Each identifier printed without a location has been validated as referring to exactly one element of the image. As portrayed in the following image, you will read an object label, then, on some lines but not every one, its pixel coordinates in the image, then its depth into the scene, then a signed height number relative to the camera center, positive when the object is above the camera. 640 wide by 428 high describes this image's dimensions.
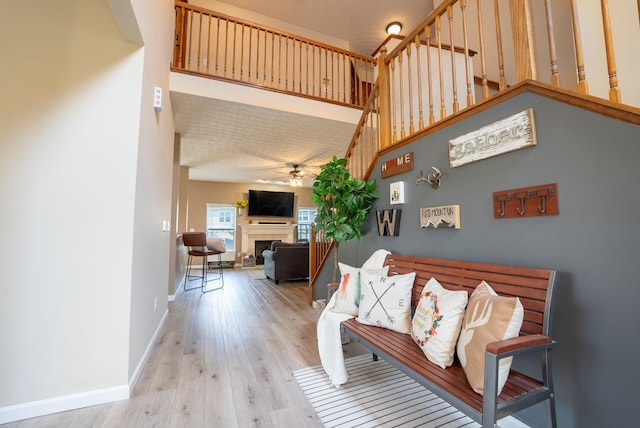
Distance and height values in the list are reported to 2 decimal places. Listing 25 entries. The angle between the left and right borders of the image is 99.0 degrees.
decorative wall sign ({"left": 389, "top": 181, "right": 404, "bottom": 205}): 2.39 +0.36
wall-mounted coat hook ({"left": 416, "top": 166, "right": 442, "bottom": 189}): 2.04 +0.41
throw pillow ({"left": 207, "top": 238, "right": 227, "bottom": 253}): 5.71 -0.22
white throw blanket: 1.95 -0.84
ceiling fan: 6.44 +1.39
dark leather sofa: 5.63 -0.57
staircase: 1.39 +1.49
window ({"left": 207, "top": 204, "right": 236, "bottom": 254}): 8.63 +0.37
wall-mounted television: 8.77 +1.00
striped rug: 1.61 -1.11
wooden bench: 1.07 -0.66
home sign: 2.34 +0.61
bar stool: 4.85 -0.18
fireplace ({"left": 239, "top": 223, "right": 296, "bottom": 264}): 8.69 -0.03
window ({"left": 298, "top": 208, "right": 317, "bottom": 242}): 9.70 +0.45
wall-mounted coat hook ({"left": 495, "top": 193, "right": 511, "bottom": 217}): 1.56 +0.18
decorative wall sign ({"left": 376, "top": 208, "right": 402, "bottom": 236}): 2.46 +0.10
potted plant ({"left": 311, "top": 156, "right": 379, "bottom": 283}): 2.83 +0.36
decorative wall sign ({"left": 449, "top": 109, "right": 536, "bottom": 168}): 1.46 +0.55
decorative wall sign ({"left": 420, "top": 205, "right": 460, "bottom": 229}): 1.89 +0.11
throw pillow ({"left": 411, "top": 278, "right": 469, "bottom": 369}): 1.43 -0.51
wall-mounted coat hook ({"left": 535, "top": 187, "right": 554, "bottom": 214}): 1.37 +0.18
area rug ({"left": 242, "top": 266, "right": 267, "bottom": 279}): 6.57 -1.01
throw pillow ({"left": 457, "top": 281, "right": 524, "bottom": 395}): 1.19 -0.45
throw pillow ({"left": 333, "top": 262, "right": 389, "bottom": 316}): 2.20 -0.49
